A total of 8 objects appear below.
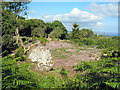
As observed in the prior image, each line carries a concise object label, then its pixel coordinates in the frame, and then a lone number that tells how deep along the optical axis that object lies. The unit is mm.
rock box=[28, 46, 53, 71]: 9207
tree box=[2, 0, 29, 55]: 12992
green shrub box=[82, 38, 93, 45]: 25250
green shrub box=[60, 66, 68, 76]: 7952
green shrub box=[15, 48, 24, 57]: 11988
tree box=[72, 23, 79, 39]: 35469
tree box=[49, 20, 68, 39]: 32562
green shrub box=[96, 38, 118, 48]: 21348
